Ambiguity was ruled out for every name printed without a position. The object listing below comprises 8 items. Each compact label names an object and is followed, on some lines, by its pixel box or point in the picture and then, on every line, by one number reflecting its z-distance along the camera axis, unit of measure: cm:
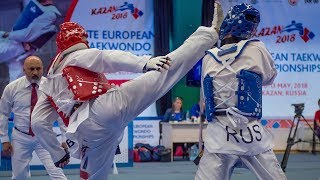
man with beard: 797
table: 1528
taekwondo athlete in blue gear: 457
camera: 1213
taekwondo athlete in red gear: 516
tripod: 1189
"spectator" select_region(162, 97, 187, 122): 1566
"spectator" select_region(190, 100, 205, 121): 1608
